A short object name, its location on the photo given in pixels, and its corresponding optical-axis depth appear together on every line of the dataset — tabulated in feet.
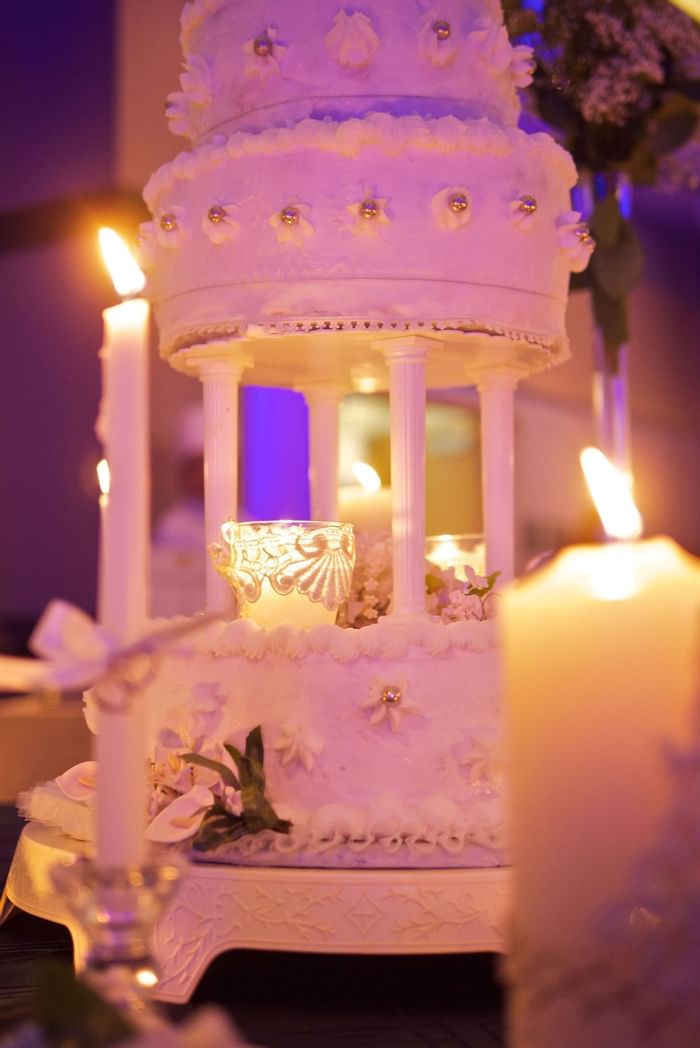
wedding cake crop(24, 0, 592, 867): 4.22
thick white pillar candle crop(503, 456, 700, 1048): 2.07
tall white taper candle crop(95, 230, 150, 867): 2.31
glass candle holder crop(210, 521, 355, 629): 4.58
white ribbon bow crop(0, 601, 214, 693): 2.20
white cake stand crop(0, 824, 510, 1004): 3.88
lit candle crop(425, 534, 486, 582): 5.50
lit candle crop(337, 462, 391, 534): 5.69
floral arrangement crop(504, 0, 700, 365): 6.81
